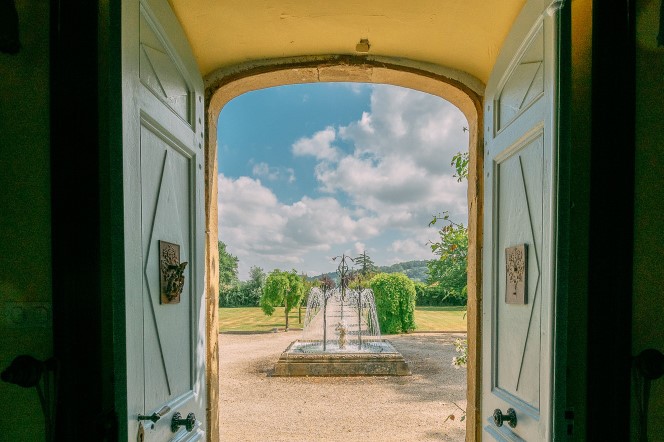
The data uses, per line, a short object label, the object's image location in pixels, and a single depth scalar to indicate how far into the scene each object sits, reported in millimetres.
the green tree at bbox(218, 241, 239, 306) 31500
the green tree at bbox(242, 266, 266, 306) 31531
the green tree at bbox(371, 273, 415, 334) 13438
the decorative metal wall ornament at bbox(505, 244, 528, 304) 1997
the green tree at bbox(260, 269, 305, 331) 15352
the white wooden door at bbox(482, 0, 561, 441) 1620
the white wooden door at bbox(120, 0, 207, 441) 1551
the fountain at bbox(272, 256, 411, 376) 8281
